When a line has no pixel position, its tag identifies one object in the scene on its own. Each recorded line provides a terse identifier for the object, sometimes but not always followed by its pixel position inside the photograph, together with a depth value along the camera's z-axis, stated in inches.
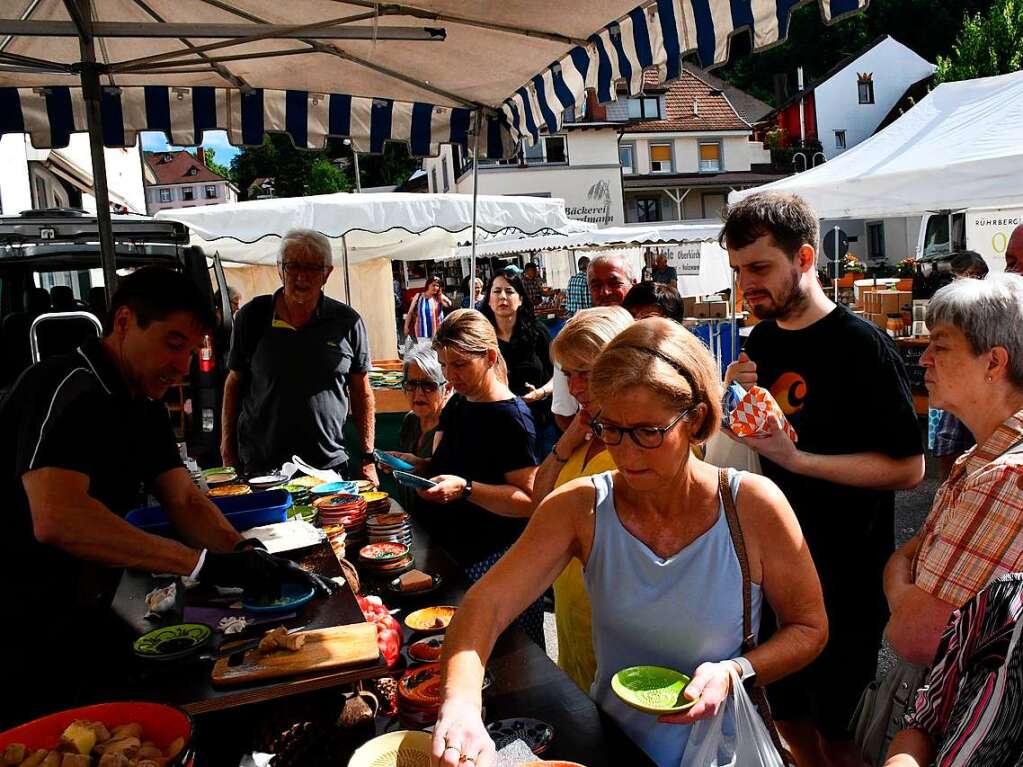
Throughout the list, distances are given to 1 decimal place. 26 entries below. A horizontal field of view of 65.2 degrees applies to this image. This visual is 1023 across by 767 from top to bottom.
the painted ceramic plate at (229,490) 141.5
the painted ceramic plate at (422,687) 67.2
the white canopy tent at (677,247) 687.1
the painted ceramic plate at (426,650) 77.9
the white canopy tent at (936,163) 220.7
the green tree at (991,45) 1379.2
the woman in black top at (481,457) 114.6
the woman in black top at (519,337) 223.9
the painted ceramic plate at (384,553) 102.4
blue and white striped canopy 127.6
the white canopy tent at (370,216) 288.8
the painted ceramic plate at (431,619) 84.9
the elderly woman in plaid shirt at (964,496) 65.5
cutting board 67.5
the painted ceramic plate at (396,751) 57.0
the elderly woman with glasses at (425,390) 151.4
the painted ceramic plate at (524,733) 60.9
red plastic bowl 56.0
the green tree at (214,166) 3427.2
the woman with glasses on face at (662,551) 67.1
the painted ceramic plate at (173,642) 73.0
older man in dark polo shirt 169.0
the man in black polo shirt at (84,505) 79.4
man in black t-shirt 93.2
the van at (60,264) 232.7
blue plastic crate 107.3
